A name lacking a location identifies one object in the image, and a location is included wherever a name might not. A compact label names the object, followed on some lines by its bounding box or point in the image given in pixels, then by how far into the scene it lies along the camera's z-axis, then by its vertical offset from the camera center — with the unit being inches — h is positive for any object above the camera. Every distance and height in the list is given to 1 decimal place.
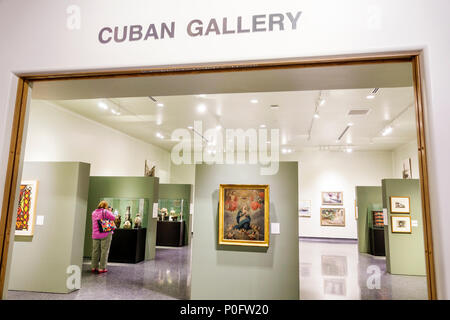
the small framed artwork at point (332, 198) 580.1 +24.2
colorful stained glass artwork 231.6 -4.8
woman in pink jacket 279.5 -35.2
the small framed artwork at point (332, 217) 575.8 -13.4
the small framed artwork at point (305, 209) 589.9 +1.3
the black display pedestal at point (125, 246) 332.5 -46.3
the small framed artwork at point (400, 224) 323.3 -13.5
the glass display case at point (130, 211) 356.8 -6.7
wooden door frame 65.6 +31.0
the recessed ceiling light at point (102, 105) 315.6 +110.0
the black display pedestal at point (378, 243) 415.2 -45.1
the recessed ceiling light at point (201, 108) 328.0 +114.6
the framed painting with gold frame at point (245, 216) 200.2 -5.2
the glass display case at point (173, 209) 456.8 -4.4
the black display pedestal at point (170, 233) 449.1 -41.7
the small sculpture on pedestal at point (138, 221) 355.1 -19.2
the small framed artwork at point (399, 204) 328.8 +8.6
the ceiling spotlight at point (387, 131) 398.8 +114.2
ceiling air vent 331.9 +114.2
